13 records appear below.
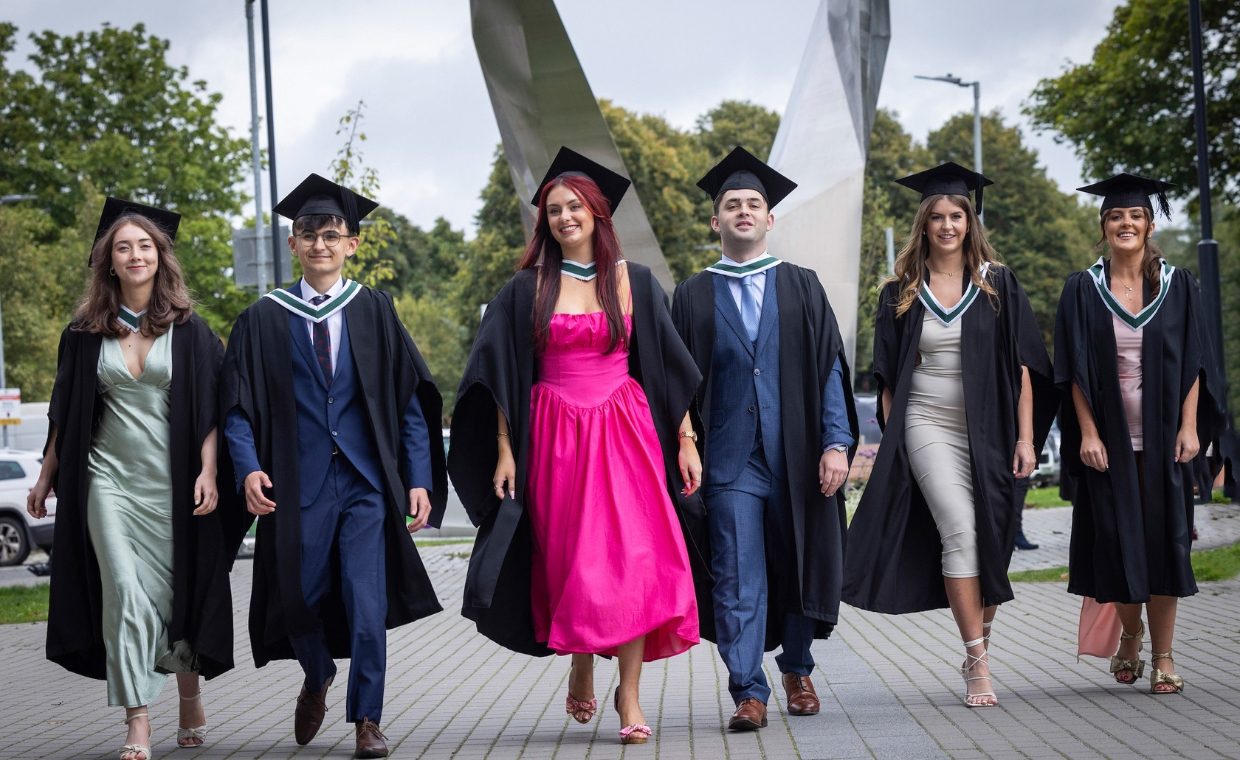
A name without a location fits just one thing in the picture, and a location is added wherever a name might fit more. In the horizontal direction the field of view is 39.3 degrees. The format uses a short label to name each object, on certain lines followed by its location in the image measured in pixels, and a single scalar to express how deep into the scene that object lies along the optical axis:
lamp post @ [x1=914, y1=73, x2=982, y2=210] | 43.72
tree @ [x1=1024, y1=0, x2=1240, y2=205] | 30.25
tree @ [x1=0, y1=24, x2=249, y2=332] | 46.38
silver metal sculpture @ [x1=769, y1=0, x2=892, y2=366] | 16.69
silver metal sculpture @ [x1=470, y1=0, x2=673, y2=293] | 14.81
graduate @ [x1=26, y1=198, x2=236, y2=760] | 6.68
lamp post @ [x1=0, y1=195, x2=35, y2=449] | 34.80
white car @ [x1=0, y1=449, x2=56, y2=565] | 23.42
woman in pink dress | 6.56
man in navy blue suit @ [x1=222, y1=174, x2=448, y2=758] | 6.58
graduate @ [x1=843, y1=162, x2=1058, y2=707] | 7.27
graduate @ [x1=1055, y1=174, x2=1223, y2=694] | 7.46
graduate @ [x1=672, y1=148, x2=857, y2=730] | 6.97
